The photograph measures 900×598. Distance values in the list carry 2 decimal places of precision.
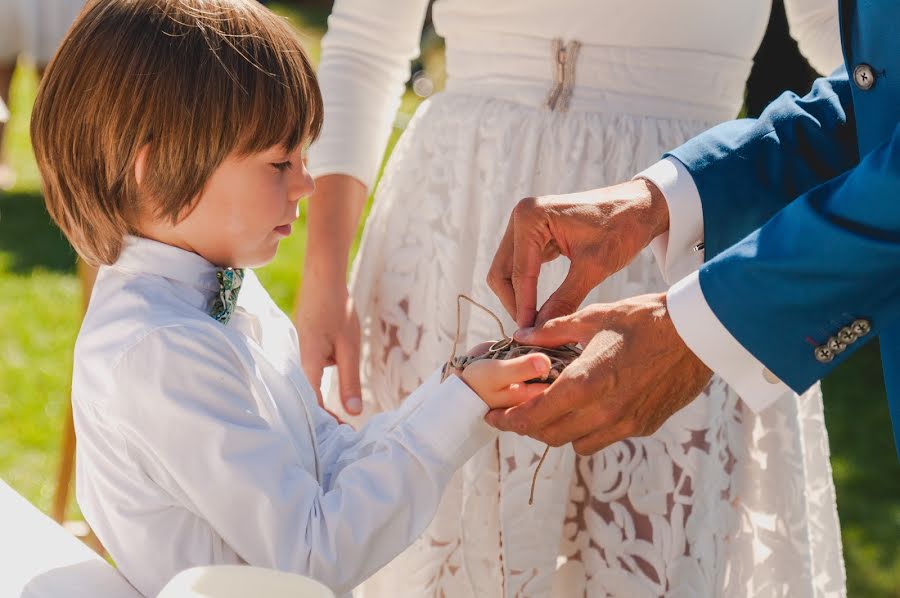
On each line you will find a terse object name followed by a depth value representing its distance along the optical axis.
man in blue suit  1.65
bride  2.11
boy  1.70
